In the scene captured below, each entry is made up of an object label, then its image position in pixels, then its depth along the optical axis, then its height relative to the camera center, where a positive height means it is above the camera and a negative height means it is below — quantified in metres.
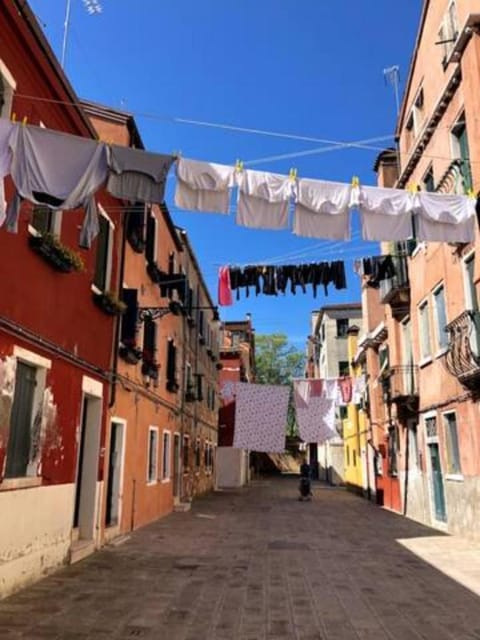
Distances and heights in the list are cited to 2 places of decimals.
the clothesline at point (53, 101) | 6.74 +4.66
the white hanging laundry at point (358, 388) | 21.83 +2.98
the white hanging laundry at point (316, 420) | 19.36 +1.52
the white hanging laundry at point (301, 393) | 20.00 +2.51
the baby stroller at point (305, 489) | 21.67 -0.98
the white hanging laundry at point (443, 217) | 6.89 +3.03
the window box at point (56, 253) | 6.85 +2.69
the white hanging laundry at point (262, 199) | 6.44 +3.04
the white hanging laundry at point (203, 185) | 6.22 +3.09
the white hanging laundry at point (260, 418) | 18.58 +1.51
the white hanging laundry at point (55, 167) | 5.38 +2.91
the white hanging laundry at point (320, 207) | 6.62 +3.01
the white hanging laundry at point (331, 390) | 20.36 +2.68
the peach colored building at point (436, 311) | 10.76 +3.73
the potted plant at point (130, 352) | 10.77 +2.17
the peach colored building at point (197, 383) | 18.86 +3.19
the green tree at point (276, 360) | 56.31 +10.44
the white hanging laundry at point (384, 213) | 6.75 +3.02
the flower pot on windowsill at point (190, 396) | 18.69 +2.26
